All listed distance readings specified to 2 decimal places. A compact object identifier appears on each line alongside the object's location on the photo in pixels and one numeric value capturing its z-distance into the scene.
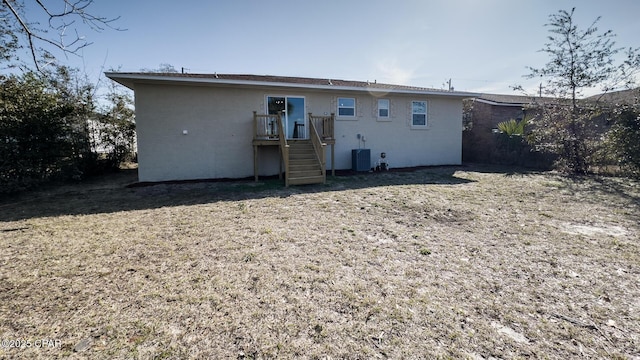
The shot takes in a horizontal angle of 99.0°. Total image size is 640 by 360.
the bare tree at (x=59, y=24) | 4.89
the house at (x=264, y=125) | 8.71
